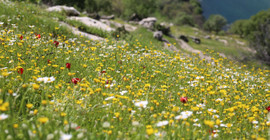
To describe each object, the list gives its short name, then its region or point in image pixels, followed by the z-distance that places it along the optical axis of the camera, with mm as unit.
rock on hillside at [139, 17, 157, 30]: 26600
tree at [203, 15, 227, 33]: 83312
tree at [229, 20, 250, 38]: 70312
